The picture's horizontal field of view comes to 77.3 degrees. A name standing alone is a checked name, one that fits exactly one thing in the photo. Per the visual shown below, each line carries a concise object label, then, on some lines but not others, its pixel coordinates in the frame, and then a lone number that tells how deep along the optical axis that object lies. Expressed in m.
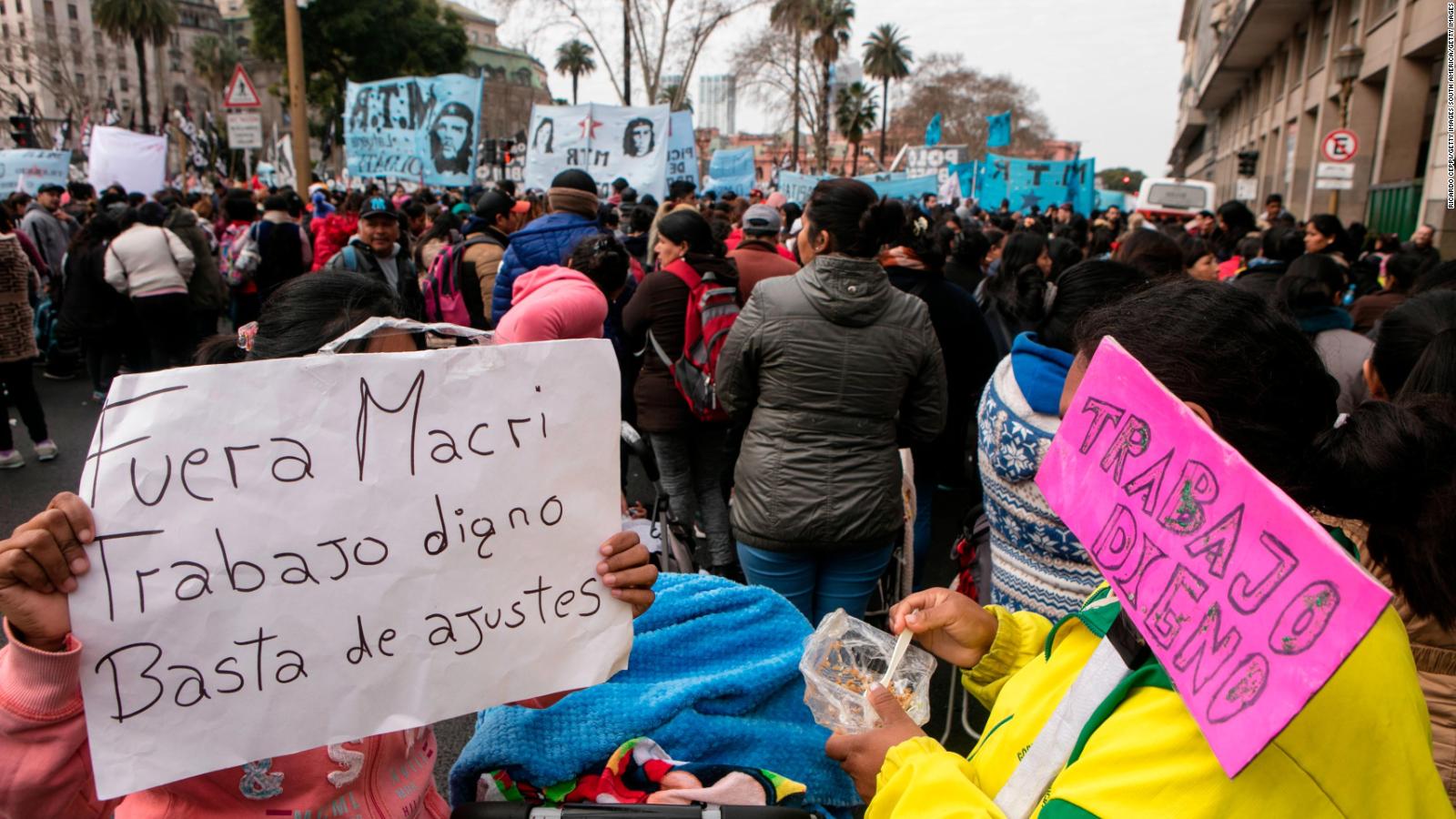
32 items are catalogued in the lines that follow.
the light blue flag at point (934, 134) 31.92
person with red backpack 4.08
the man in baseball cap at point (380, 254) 6.04
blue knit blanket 1.66
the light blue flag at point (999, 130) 28.95
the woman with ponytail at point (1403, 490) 1.16
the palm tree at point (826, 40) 40.09
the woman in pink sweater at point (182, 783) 1.09
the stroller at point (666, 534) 3.68
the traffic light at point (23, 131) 17.22
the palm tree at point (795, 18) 38.41
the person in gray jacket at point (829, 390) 2.85
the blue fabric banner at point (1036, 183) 22.44
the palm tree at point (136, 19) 50.95
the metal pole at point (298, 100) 10.71
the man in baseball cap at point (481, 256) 5.69
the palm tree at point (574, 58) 67.69
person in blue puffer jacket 5.06
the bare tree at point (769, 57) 39.16
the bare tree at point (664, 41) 28.38
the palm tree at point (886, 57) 62.16
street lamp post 14.34
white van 22.78
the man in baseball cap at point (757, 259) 4.84
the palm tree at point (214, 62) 63.47
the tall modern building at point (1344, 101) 12.71
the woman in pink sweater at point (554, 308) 3.41
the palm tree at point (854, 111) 57.12
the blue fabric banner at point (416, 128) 10.60
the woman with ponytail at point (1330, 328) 3.64
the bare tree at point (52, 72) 45.12
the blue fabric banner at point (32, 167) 13.11
